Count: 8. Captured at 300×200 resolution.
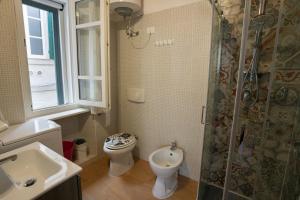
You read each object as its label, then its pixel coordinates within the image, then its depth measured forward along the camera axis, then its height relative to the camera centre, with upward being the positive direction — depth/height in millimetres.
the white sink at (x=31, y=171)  834 -603
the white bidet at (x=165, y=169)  1721 -1038
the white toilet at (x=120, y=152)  2008 -959
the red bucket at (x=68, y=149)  2125 -1004
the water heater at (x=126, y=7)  1878 +762
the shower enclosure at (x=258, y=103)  1323 -261
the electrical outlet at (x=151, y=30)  2104 +527
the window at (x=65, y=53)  1998 +221
